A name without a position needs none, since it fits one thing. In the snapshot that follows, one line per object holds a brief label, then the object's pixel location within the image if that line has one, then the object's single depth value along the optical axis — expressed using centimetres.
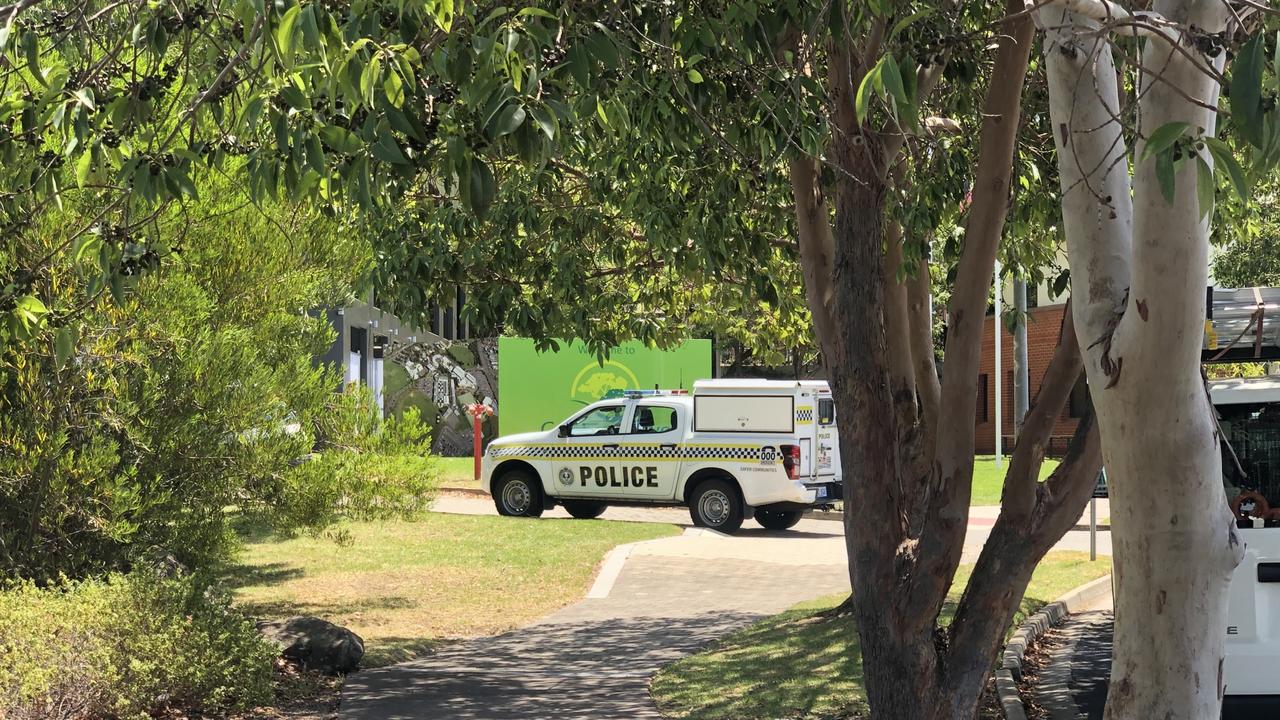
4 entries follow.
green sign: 3041
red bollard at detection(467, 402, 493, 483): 2767
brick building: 3928
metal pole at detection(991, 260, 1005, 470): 3214
